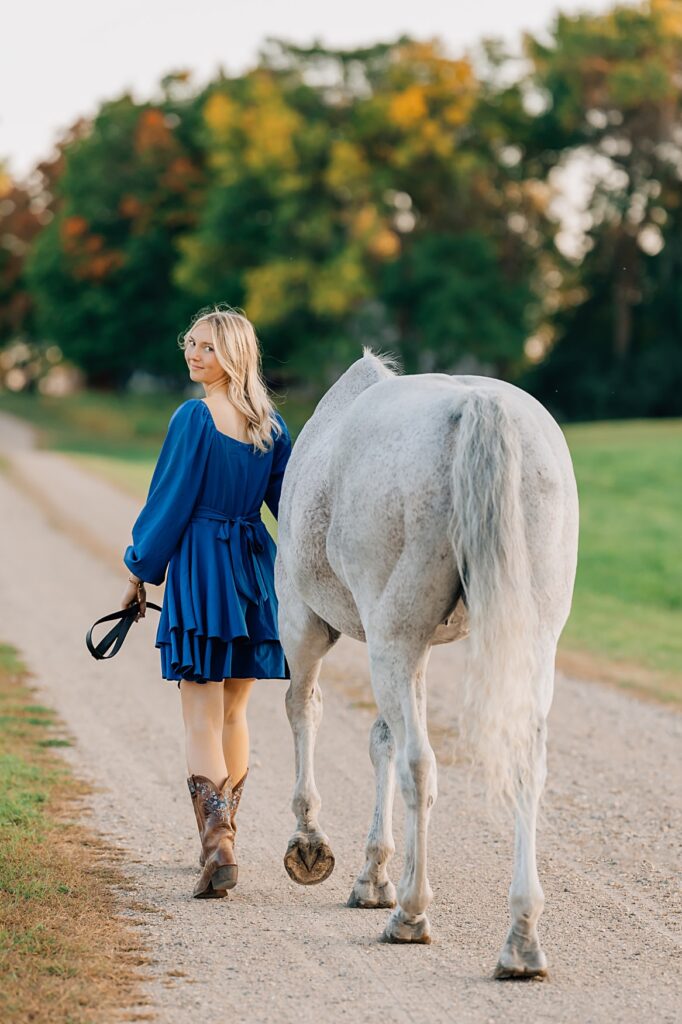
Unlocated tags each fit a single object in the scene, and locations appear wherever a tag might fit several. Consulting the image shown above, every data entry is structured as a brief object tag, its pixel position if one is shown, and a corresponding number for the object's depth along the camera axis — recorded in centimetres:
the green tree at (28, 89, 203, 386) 9587
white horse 846
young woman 1062
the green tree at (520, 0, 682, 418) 7844
